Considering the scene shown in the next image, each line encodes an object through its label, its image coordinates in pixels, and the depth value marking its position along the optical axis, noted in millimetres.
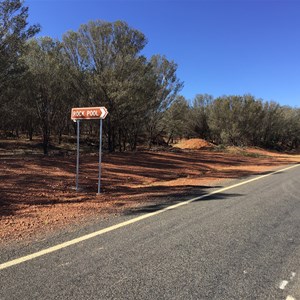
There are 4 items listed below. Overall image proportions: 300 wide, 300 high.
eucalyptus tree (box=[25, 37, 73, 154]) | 22812
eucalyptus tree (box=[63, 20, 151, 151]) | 22297
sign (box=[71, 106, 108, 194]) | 9297
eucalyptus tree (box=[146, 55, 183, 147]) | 29969
